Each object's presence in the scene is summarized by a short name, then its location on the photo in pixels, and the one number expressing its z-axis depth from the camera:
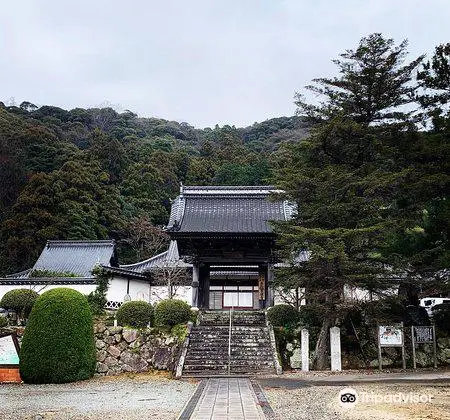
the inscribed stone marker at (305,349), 16.89
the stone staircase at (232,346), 16.27
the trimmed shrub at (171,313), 18.67
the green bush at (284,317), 18.55
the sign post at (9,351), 15.01
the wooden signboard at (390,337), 17.02
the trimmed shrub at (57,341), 14.47
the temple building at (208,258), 22.52
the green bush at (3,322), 18.47
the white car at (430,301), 30.04
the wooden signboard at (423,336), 17.12
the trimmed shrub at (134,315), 18.66
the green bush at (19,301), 19.41
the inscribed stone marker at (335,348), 16.73
